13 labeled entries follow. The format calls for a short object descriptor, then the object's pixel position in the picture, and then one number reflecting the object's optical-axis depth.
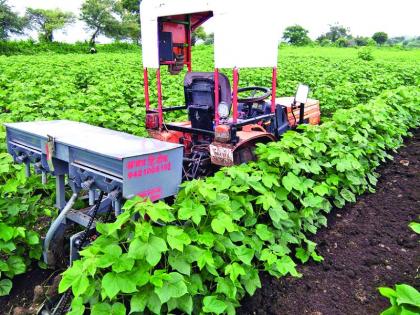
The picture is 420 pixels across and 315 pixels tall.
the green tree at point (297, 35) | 60.83
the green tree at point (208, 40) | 58.45
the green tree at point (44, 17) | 68.81
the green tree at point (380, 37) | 80.50
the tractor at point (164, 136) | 3.00
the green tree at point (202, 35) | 58.81
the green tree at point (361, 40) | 68.70
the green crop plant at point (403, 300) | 2.14
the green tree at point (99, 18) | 65.31
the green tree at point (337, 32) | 83.69
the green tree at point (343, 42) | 63.83
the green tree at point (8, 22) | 61.98
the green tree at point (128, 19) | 65.62
